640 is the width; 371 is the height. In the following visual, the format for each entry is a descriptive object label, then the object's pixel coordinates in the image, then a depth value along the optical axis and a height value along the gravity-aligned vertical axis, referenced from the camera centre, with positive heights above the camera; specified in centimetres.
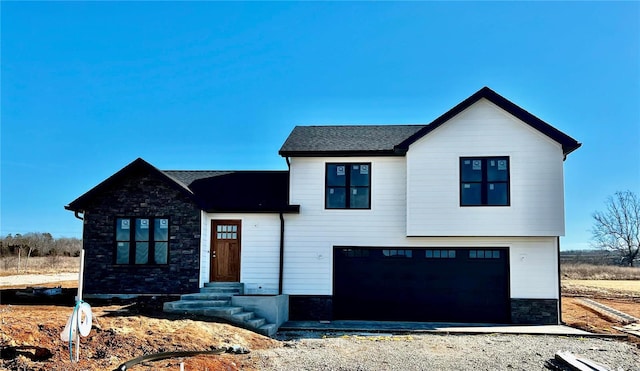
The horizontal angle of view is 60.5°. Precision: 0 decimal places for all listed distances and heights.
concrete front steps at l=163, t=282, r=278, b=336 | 1341 -199
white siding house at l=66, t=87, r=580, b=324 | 1578 +9
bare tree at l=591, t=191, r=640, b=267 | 5997 -45
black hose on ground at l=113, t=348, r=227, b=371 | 830 -214
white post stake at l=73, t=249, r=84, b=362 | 834 -161
